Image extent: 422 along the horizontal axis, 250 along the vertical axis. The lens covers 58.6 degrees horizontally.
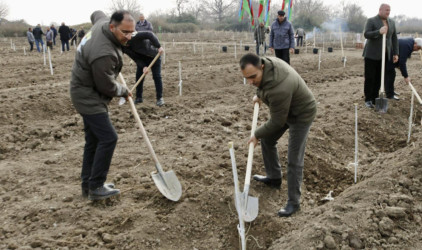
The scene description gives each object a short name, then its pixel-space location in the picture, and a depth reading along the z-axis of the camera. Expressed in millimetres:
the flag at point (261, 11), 14023
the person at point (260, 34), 13500
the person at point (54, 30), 20719
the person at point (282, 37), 8289
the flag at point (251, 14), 13805
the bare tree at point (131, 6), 51784
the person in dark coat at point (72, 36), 22044
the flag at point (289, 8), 15742
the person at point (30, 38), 19453
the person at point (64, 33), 18052
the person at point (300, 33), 22748
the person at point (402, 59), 6820
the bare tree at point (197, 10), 60716
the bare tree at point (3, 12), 52150
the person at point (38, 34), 18438
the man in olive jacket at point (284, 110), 3115
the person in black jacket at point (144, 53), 6117
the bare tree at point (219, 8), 57469
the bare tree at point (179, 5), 56156
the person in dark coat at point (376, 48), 6594
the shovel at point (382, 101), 6473
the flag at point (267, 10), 14506
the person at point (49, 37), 18841
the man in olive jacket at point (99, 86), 3234
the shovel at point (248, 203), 3232
